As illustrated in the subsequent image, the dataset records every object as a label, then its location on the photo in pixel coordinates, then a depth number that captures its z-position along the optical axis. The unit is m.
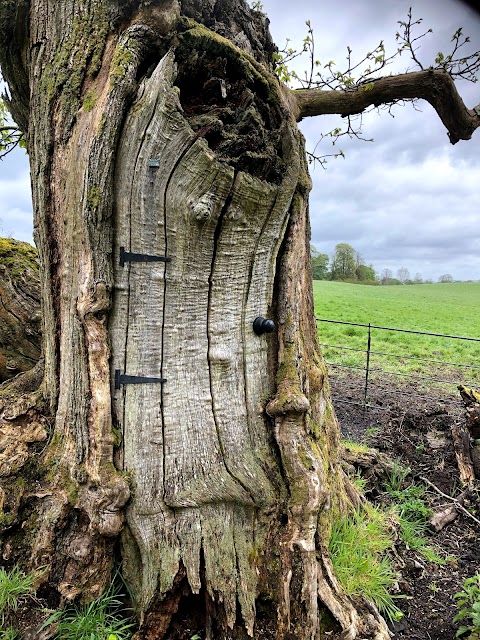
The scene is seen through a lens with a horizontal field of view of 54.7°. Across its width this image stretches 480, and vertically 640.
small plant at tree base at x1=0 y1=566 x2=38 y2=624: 2.35
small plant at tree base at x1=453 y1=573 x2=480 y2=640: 2.61
